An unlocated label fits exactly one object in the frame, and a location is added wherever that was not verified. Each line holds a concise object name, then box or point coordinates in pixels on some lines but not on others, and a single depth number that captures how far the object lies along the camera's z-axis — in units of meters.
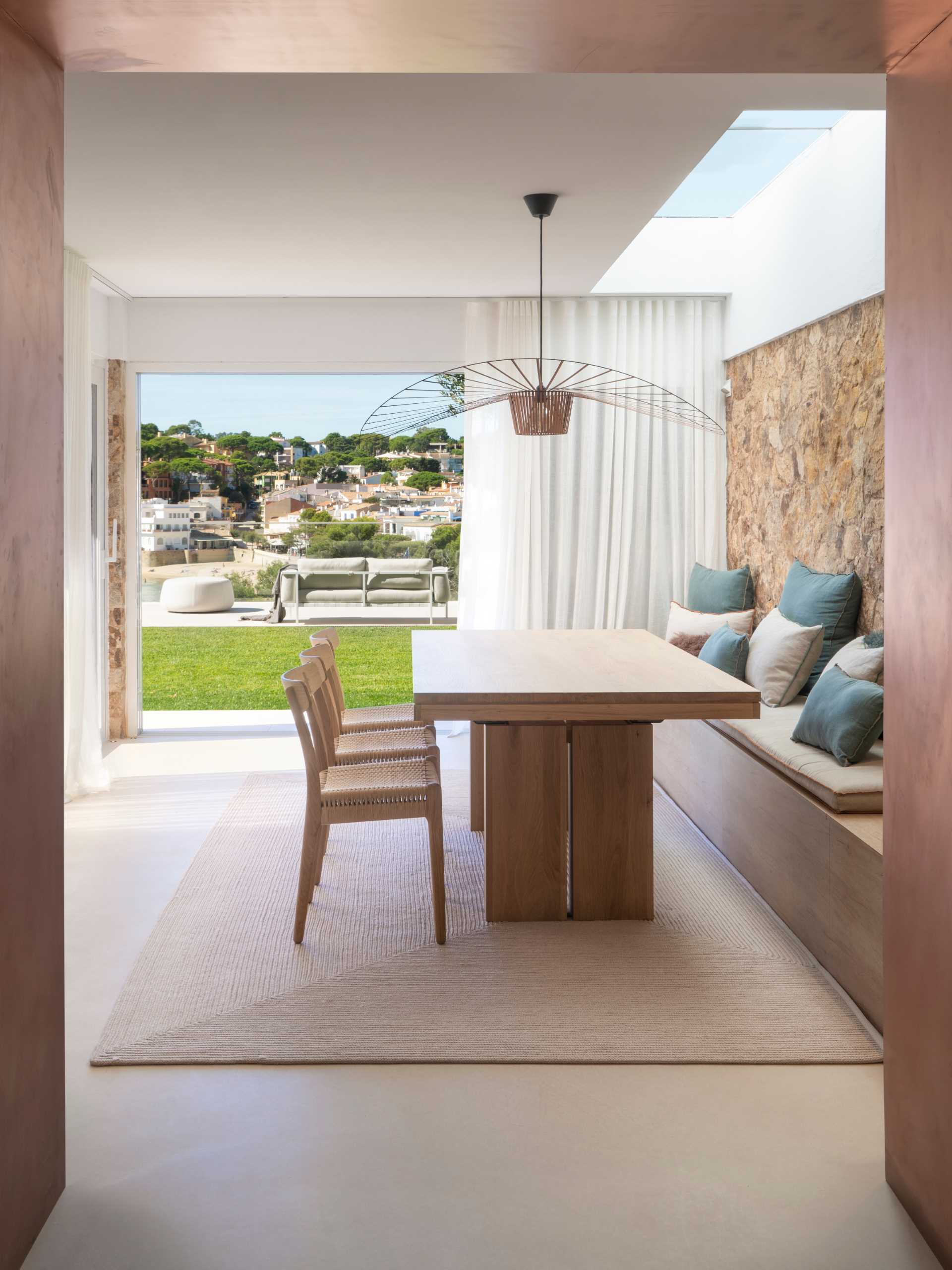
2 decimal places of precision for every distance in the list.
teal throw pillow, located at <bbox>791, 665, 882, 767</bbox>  3.29
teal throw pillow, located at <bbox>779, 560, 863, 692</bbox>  4.40
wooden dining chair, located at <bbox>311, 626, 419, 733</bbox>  4.26
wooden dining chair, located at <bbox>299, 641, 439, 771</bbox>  3.77
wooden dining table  3.41
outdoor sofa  8.13
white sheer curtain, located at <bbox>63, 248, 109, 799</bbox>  5.02
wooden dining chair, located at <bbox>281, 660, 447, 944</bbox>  3.14
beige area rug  2.56
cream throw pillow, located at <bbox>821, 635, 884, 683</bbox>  3.66
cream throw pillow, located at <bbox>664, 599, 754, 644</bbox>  5.52
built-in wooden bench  2.73
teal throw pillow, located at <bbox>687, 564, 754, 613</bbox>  5.72
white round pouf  8.30
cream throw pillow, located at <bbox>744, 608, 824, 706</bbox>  4.44
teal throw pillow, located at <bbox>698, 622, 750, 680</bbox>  4.77
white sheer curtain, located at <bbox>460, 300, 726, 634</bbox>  6.16
